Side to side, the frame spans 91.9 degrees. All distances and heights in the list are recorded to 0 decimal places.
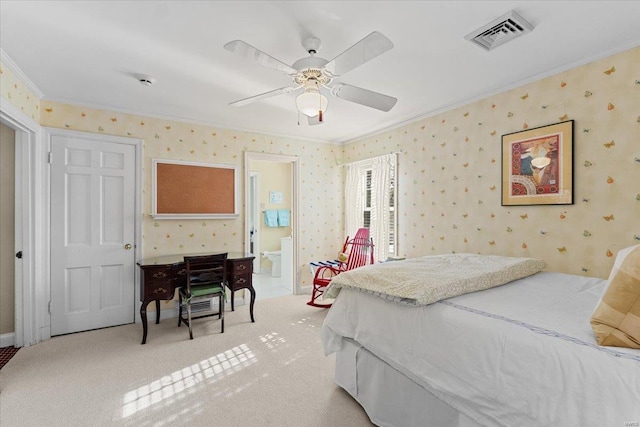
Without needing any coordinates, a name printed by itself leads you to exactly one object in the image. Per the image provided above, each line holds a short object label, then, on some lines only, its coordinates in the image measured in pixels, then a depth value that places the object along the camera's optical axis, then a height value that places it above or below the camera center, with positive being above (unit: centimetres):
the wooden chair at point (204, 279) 318 -75
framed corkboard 378 +26
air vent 194 +120
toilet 629 -105
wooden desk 312 -72
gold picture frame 256 +40
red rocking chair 426 -68
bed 105 -60
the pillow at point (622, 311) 107 -36
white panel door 327 -26
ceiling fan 177 +93
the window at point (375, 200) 434 +15
